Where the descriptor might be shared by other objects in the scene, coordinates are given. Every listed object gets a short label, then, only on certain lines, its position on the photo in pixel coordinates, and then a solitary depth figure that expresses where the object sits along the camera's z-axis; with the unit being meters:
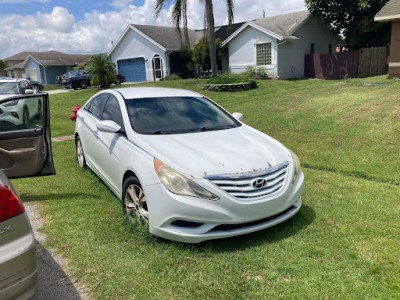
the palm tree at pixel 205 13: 17.86
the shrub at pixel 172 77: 26.23
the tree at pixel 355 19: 22.77
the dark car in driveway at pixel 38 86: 31.09
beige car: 2.10
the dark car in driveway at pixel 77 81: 25.83
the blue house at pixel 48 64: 44.00
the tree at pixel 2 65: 55.77
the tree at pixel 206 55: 24.51
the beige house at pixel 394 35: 14.26
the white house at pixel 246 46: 22.61
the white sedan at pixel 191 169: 3.17
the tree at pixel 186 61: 27.31
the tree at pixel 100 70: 21.61
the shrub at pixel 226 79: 17.12
